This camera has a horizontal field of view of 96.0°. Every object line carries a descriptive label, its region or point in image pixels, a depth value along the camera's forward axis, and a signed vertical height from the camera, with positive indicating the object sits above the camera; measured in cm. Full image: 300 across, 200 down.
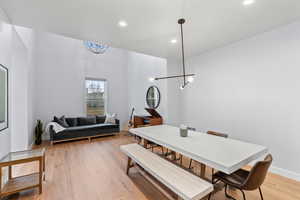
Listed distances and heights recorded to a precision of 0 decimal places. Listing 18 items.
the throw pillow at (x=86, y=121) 534 -70
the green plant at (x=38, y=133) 432 -91
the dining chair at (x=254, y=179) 147 -89
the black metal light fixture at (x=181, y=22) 228 +137
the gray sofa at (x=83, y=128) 441 -90
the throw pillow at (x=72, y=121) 513 -67
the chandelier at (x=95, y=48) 583 +246
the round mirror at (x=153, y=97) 485 +18
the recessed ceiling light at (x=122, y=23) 235 +140
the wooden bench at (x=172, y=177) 139 -92
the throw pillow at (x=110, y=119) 558 -68
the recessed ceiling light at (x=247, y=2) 186 +136
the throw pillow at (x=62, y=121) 464 -59
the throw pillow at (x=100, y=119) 573 -69
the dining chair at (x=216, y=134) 251 -66
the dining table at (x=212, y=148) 143 -64
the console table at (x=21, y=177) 182 -113
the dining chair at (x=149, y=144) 349 -123
